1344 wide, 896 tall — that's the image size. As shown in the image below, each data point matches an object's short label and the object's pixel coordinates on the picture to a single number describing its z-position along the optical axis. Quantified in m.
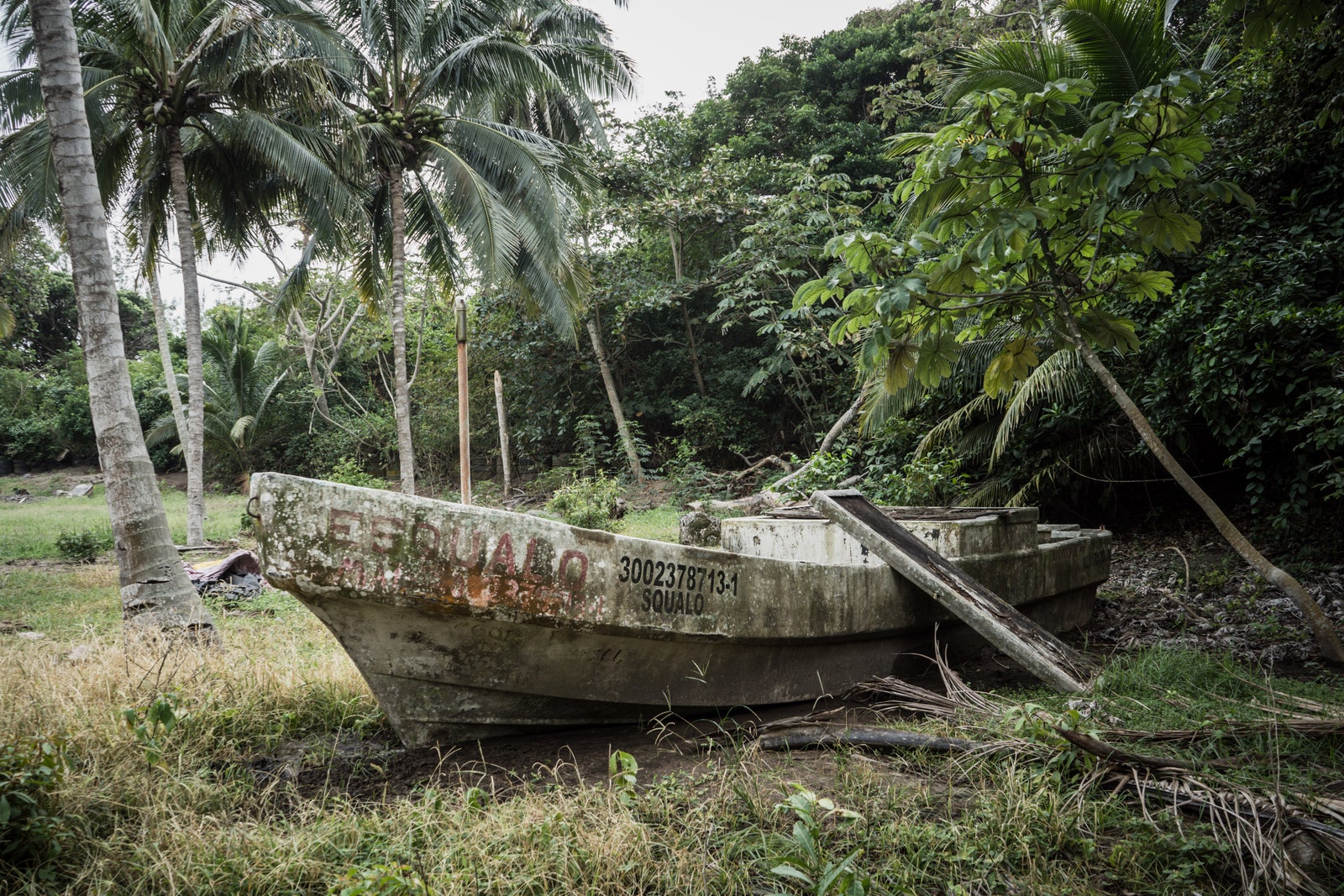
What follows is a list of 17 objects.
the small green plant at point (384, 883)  1.80
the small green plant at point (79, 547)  10.07
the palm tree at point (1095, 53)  6.25
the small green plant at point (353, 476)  14.27
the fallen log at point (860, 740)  2.86
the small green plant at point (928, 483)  8.31
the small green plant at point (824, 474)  9.05
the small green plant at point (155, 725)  2.60
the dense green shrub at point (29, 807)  2.05
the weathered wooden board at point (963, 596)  3.80
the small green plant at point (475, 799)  2.40
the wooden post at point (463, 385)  6.02
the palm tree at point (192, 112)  8.93
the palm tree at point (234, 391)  19.17
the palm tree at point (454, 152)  10.59
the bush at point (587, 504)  10.77
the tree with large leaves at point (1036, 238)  3.49
